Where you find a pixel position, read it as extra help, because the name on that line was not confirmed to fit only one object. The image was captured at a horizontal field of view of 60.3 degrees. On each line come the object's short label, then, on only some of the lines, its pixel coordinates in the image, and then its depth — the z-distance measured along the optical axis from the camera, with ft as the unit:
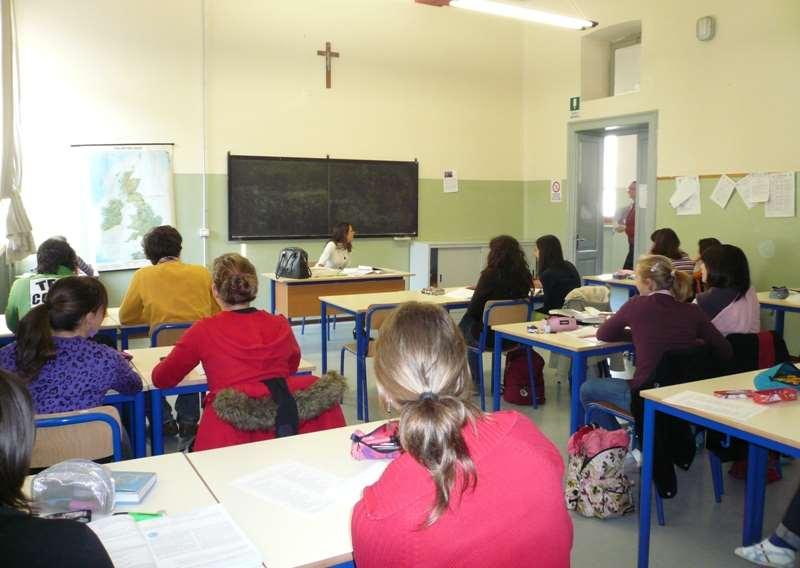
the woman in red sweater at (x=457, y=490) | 3.95
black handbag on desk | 20.52
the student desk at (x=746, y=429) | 7.41
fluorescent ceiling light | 19.36
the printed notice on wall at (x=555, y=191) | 29.04
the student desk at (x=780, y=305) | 17.16
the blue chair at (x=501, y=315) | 15.52
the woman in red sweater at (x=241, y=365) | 8.05
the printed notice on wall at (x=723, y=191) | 22.06
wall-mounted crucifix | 25.86
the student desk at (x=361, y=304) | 15.51
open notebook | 4.82
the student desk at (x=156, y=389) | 9.77
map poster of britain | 22.29
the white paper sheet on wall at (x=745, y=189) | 21.47
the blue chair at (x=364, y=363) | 15.16
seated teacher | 23.71
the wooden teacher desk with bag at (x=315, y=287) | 20.59
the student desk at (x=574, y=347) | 12.08
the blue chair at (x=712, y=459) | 10.84
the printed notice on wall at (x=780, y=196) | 20.42
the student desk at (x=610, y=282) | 21.73
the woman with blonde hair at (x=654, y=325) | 10.60
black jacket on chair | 9.29
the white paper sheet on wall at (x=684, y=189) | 23.13
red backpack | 16.25
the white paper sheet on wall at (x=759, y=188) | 21.03
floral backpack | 10.27
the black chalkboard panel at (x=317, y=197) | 24.86
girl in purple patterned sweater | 7.90
